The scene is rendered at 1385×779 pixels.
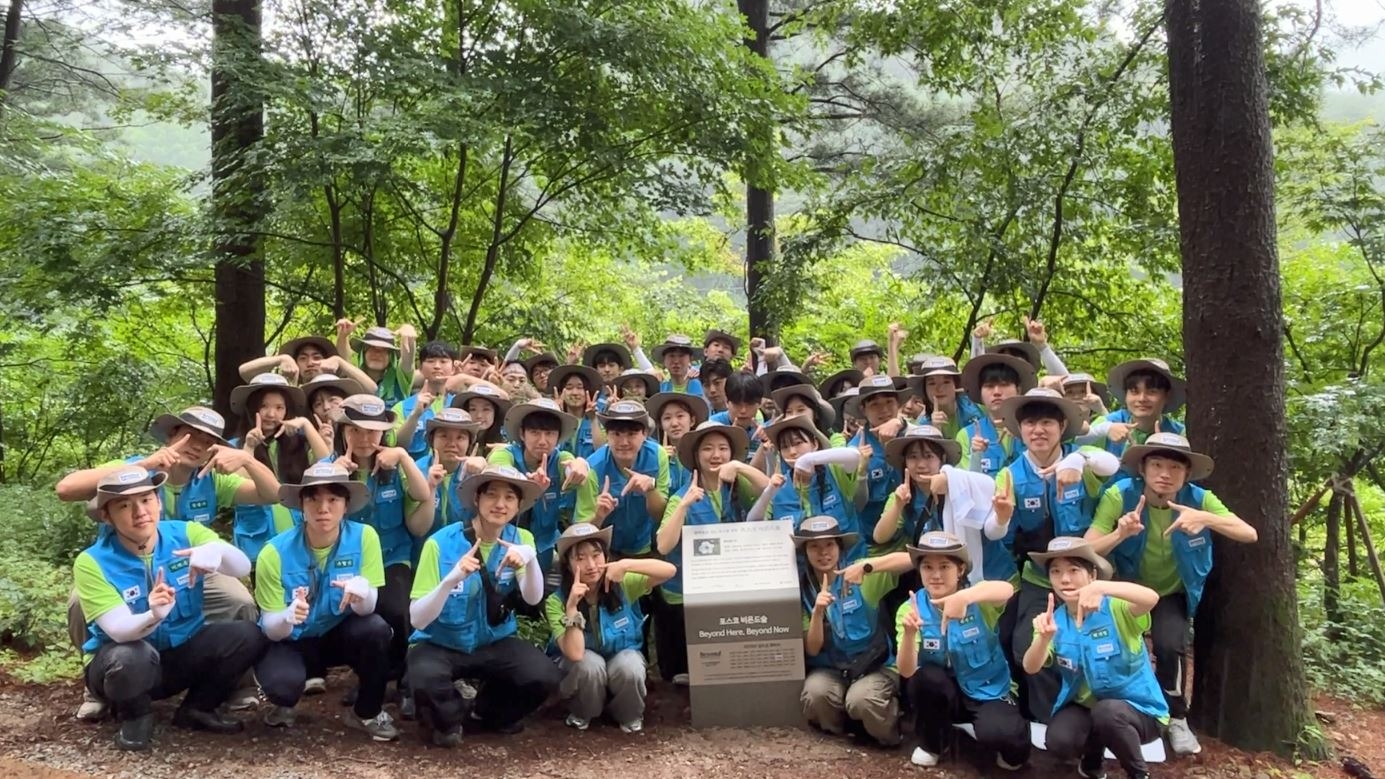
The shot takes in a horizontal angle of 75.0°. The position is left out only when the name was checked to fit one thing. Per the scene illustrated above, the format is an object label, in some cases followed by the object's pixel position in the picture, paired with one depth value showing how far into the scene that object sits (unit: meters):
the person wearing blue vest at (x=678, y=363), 8.46
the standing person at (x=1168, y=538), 5.22
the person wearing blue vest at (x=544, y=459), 6.22
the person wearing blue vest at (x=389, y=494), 5.64
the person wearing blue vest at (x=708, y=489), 6.13
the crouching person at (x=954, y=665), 5.03
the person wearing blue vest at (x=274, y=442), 5.84
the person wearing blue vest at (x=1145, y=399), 6.19
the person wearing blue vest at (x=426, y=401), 6.75
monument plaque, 5.64
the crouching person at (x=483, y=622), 5.09
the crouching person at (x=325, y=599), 4.98
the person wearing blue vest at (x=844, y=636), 5.43
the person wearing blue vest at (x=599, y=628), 5.40
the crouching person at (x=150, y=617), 4.57
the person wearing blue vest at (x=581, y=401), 7.38
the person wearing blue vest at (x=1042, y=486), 5.46
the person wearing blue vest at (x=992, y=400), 6.11
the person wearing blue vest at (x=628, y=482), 6.25
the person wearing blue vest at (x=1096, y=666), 4.78
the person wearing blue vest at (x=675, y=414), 6.91
